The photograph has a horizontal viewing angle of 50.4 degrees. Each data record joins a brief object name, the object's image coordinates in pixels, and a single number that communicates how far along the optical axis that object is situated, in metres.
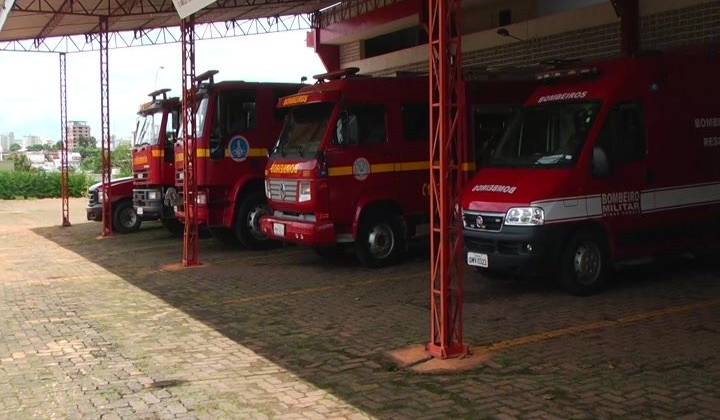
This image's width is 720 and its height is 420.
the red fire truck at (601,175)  8.65
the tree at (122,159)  44.38
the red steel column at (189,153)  12.55
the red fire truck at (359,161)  11.08
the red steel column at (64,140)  23.25
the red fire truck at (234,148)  13.77
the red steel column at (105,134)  19.12
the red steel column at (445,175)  6.53
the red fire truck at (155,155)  16.48
